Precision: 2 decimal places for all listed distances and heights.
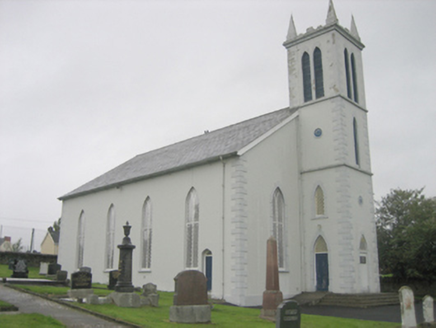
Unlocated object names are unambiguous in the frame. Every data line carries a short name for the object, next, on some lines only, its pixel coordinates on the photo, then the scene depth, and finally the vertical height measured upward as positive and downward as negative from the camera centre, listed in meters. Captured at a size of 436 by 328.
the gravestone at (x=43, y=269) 34.78 -0.77
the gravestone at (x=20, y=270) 28.45 -0.68
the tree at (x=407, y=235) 28.84 +1.63
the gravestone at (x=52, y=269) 32.12 -0.70
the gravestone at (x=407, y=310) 12.98 -1.49
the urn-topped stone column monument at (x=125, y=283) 16.72 -0.93
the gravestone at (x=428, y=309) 13.80 -1.57
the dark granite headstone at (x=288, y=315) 10.09 -1.29
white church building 22.34 +3.48
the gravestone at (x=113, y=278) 24.08 -1.02
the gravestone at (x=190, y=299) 13.85 -1.29
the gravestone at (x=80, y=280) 19.19 -0.89
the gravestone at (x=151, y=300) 17.34 -1.58
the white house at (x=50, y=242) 73.88 +2.93
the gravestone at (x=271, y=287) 15.82 -1.03
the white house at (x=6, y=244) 81.78 +2.80
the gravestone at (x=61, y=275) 27.05 -0.95
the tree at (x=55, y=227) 78.07 +5.64
